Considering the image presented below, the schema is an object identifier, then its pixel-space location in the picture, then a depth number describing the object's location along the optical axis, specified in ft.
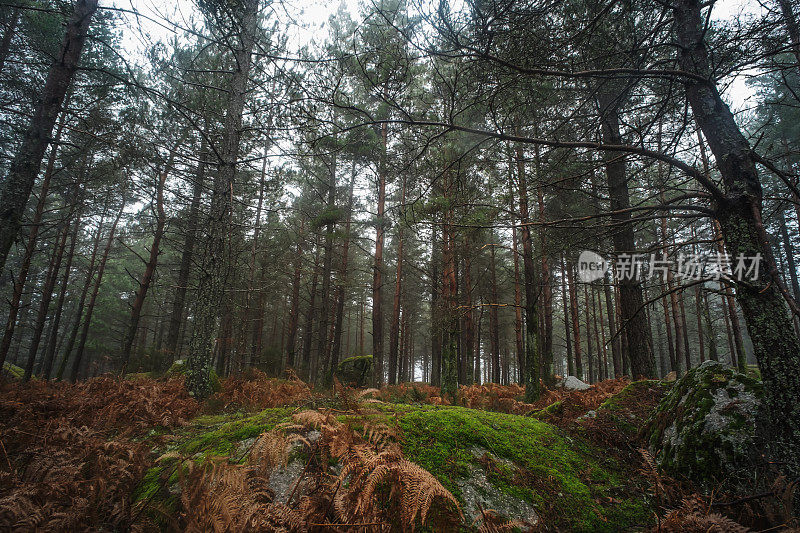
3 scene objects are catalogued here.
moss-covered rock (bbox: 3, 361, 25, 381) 42.81
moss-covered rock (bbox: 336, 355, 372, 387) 45.14
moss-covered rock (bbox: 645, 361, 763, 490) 8.26
